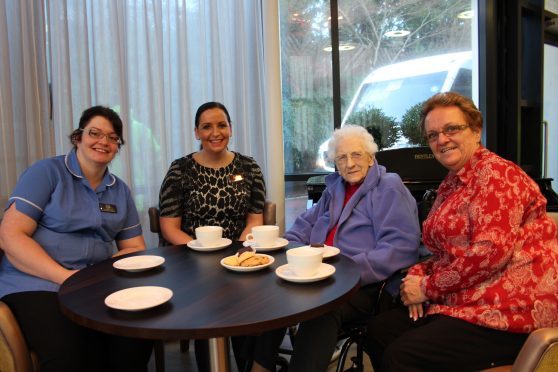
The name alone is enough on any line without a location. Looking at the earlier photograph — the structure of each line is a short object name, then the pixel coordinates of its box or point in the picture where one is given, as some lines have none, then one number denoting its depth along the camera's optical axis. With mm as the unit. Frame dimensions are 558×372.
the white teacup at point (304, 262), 1298
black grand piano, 2840
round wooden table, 1033
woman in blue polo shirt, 1540
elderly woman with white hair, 1637
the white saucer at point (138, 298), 1111
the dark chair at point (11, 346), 1431
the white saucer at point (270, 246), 1699
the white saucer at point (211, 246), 1734
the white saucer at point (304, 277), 1284
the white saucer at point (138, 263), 1484
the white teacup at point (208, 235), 1758
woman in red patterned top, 1372
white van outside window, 3945
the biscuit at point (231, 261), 1465
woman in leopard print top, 2324
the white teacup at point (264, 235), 1693
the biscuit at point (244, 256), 1468
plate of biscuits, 1429
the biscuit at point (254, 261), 1449
